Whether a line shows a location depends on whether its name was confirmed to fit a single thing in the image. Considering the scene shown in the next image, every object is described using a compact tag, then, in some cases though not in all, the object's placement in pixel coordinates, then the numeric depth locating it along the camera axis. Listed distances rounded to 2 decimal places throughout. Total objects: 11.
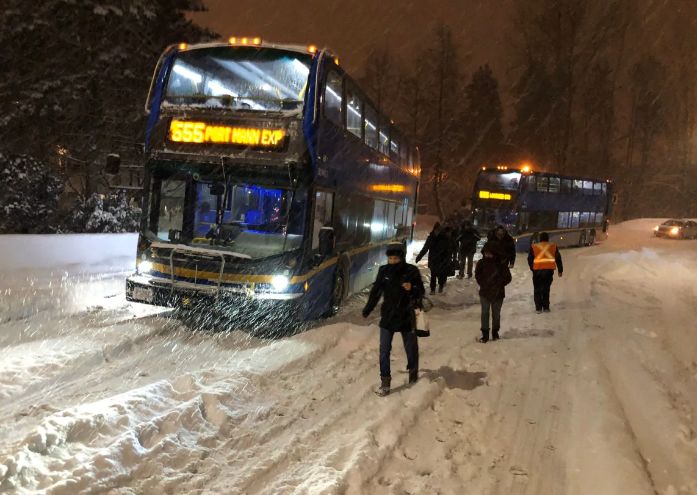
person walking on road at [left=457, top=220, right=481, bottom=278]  15.41
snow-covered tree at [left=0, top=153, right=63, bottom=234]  17.64
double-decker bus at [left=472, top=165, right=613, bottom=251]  27.33
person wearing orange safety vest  11.28
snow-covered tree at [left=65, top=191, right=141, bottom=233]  19.34
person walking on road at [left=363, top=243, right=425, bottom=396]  6.45
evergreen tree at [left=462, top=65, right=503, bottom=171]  60.56
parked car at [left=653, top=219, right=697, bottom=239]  40.84
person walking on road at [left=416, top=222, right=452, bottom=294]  13.21
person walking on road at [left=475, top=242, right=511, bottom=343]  9.01
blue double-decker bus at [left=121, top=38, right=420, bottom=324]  8.78
